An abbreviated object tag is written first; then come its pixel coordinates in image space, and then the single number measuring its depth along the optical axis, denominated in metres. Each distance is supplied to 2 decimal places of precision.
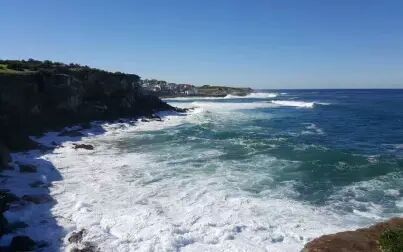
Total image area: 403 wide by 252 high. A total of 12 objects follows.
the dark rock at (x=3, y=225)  14.94
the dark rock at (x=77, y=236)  14.67
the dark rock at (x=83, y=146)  33.11
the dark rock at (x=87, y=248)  13.91
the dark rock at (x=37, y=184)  21.61
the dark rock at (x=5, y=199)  16.49
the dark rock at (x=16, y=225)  15.52
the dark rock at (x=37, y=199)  18.82
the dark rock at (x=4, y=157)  24.38
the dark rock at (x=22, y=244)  13.76
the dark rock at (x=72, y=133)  39.64
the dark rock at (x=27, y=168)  24.22
